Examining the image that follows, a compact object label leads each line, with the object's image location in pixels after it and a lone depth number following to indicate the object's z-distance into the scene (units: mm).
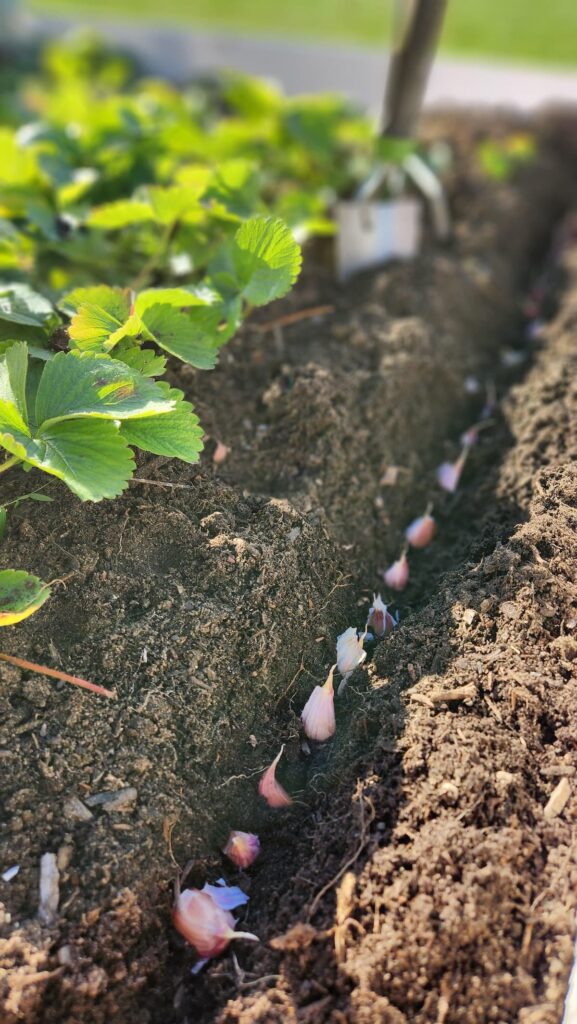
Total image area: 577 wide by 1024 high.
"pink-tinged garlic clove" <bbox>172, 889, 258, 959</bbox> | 301
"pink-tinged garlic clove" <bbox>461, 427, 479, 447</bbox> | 526
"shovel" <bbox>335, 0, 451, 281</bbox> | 660
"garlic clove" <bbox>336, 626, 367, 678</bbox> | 377
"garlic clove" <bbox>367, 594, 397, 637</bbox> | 398
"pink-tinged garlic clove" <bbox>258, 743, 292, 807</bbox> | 335
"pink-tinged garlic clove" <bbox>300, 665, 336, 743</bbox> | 354
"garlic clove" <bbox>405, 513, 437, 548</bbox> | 457
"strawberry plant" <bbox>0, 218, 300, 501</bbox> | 336
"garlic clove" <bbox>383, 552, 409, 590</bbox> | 426
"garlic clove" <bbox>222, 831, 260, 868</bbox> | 324
